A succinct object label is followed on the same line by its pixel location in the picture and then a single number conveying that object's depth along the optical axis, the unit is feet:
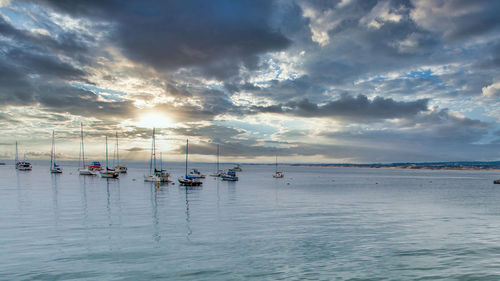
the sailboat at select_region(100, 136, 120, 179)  440.86
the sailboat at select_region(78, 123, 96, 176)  497.46
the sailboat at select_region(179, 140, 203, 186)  328.70
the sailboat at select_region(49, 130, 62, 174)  557.33
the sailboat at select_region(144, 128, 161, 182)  352.55
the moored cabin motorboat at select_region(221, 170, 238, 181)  443.32
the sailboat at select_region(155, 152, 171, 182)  363.56
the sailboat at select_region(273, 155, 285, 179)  546.26
